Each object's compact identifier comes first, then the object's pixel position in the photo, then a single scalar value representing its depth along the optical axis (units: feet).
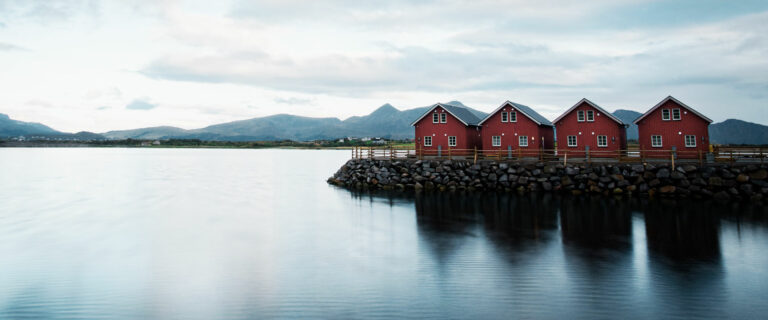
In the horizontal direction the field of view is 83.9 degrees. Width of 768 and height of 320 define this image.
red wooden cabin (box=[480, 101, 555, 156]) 142.10
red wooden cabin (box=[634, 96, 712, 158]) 120.88
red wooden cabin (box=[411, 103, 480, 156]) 149.59
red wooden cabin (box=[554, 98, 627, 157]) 131.54
